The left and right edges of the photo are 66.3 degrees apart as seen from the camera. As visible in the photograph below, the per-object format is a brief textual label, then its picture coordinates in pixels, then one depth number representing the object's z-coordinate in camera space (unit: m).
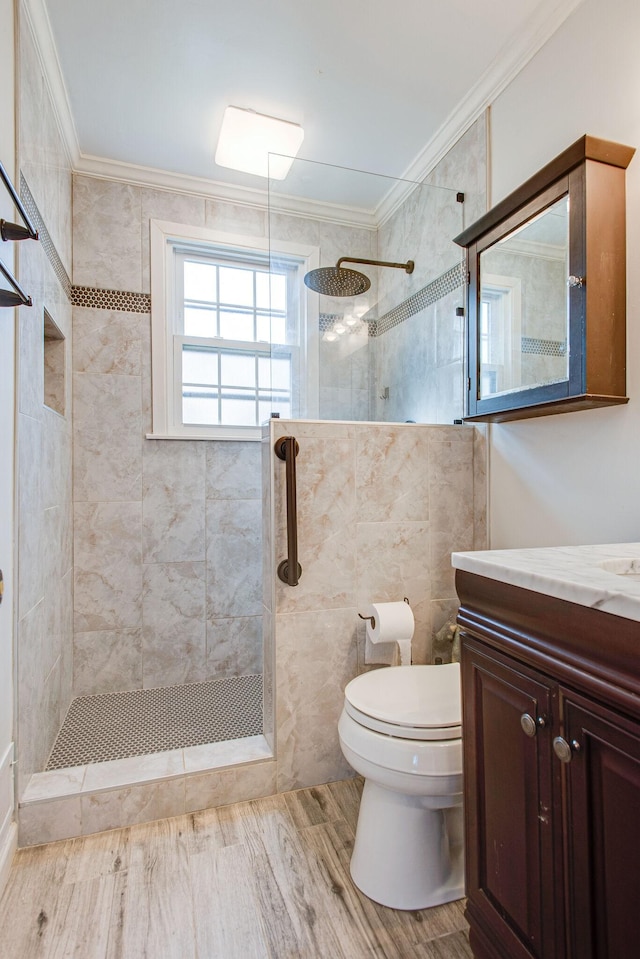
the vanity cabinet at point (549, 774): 0.72
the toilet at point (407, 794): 1.24
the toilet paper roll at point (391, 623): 1.72
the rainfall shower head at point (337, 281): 2.18
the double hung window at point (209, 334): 2.61
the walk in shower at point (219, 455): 2.00
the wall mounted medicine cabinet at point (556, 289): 1.36
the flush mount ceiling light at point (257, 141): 2.14
